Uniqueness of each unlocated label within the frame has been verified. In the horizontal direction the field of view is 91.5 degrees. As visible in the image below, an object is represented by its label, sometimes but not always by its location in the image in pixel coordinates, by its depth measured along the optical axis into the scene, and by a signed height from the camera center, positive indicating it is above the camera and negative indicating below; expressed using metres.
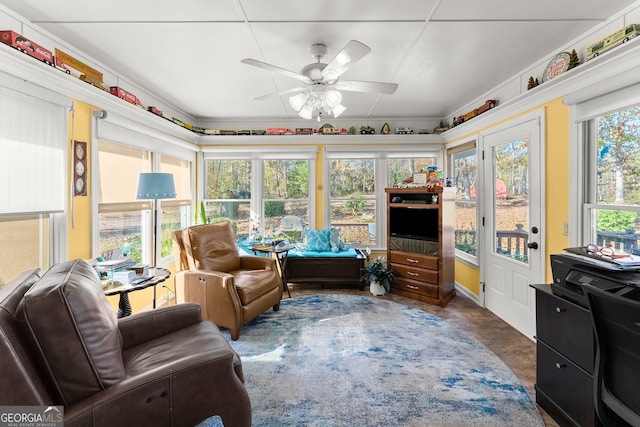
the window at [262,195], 4.79 +0.28
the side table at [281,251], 3.88 -0.47
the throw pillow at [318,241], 4.52 -0.41
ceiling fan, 2.14 +0.94
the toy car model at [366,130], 4.57 +1.22
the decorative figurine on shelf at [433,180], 3.71 +0.40
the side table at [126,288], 2.14 -0.53
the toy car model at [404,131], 4.56 +1.20
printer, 1.42 -0.32
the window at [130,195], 2.89 +0.18
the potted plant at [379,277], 4.04 -0.83
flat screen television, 3.90 -0.13
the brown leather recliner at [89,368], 1.05 -0.58
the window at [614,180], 2.02 +0.23
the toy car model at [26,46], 1.85 +1.05
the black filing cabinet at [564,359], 1.57 -0.80
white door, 2.83 -0.07
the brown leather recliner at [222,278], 2.79 -0.63
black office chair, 1.14 -0.57
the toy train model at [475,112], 3.34 +1.18
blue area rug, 1.80 -1.15
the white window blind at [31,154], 1.92 +0.40
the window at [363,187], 4.73 +0.40
